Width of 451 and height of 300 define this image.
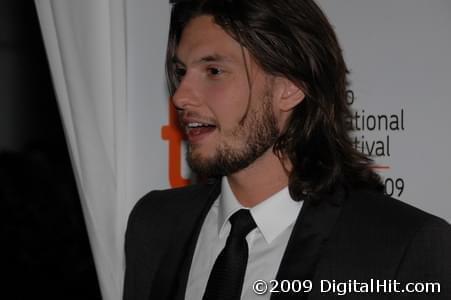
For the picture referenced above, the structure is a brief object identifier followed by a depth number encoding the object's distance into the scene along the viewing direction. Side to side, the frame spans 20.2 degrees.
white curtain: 1.83
